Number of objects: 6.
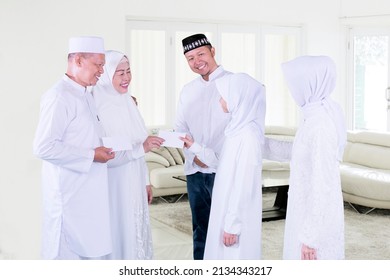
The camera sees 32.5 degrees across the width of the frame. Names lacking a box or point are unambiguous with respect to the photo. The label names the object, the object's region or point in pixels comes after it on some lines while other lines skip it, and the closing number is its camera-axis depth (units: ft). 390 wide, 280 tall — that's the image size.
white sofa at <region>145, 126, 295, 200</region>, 16.48
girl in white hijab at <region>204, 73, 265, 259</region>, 8.50
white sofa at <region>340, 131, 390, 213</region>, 16.11
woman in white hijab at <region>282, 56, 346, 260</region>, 7.36
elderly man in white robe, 8.45
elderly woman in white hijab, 9.50
